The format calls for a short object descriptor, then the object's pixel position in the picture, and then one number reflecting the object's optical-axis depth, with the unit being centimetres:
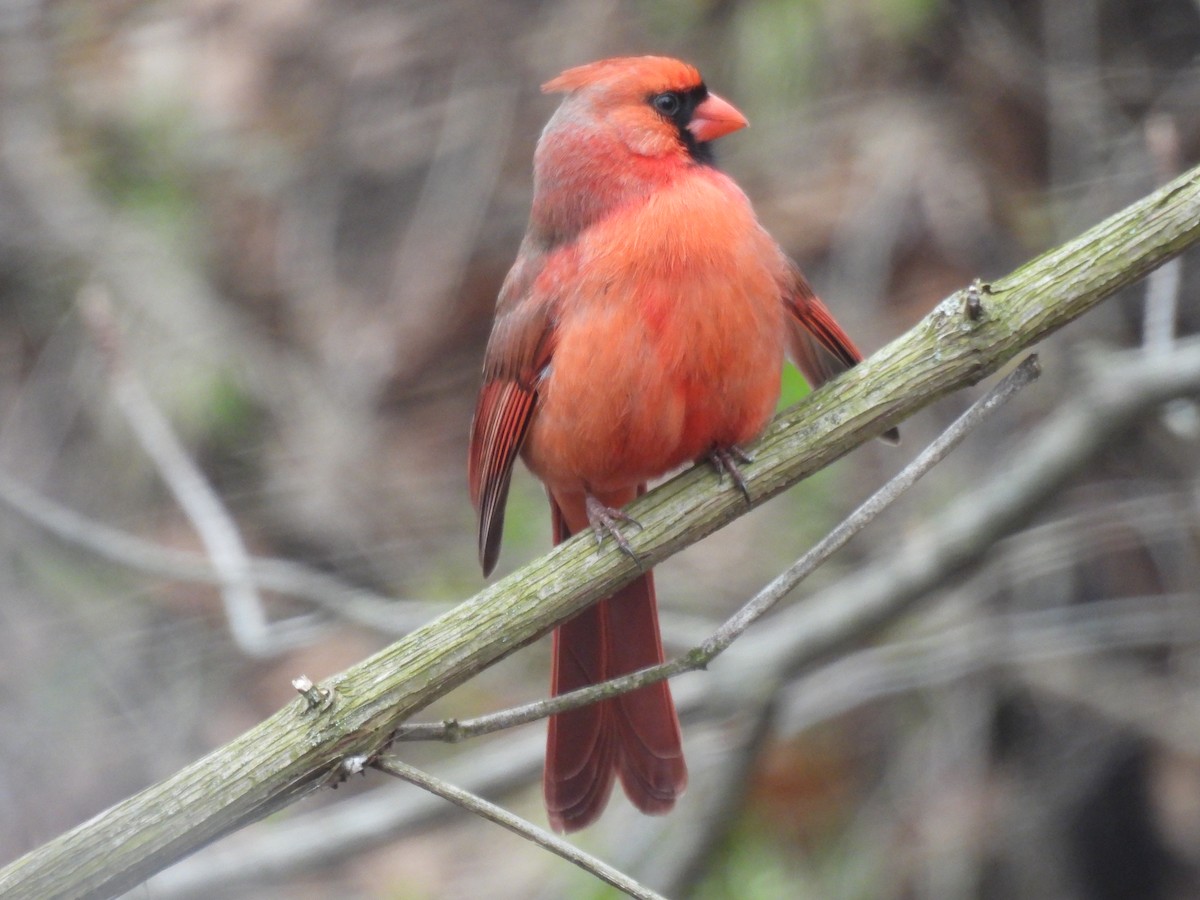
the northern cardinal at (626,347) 534
